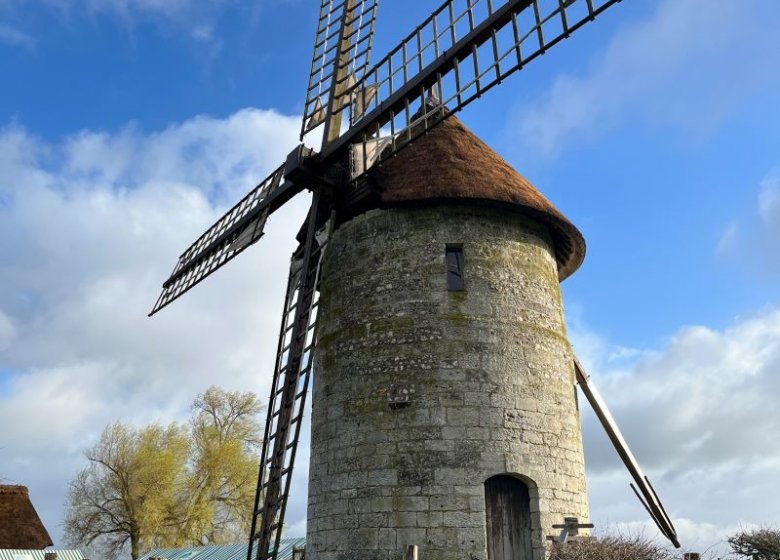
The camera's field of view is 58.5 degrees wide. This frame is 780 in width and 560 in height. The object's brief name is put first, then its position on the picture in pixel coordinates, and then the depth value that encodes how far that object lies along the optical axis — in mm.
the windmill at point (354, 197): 10117
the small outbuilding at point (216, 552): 17469
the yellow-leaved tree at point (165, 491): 29344
